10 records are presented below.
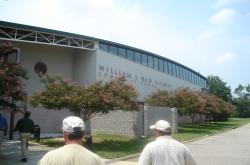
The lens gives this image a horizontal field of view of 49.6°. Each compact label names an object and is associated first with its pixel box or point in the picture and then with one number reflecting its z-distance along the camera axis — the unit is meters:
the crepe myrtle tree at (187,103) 23.36
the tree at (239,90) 84.01
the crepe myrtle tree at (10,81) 8.83
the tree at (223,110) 36.85
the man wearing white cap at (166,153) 3.50
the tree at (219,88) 59.81
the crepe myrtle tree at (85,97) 11.75
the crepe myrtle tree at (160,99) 23.55
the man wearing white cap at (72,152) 2.44
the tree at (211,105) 30.29
